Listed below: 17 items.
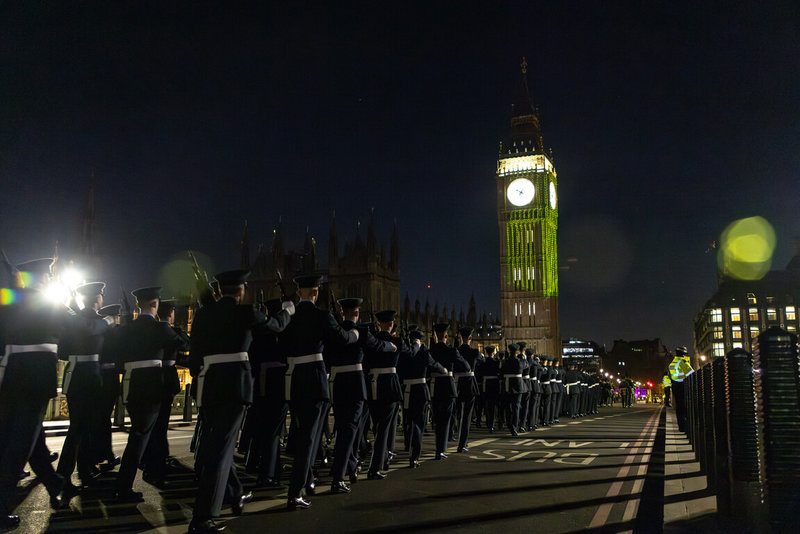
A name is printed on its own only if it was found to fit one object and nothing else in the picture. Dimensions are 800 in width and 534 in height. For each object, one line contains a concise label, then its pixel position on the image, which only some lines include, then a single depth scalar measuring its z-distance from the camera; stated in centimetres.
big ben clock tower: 10062
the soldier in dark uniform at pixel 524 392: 1511
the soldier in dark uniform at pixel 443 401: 1030
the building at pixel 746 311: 13262
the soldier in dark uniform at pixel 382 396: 820
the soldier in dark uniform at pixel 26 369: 606
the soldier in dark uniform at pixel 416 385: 961
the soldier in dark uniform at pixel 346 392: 712
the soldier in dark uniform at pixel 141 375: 684
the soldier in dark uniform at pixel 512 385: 1463
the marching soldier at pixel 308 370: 646
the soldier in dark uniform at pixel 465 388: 1128
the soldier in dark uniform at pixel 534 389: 1669
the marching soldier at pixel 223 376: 536
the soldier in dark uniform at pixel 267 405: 770
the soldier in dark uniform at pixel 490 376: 1553
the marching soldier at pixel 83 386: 753
